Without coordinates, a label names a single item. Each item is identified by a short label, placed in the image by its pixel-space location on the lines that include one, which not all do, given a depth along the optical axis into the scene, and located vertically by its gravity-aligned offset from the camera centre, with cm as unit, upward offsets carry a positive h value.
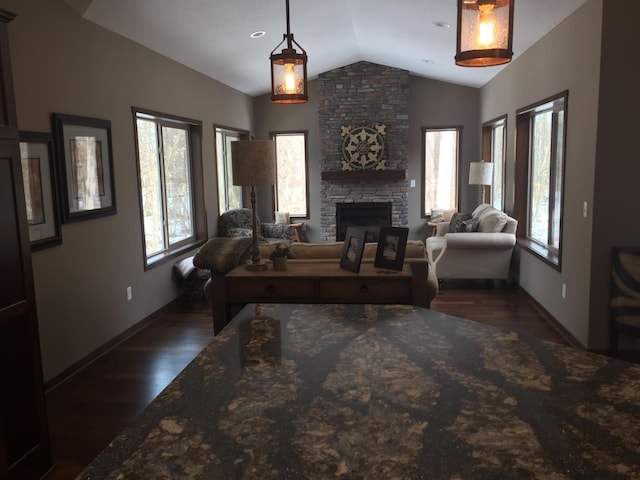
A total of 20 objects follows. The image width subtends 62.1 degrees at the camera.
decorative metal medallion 874 +40
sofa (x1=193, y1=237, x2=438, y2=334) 330 -56
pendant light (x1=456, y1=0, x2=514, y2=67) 175 +46
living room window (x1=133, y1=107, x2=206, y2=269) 539 -9
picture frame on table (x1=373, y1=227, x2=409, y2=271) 316 -47
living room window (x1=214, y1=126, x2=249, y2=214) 761 +6
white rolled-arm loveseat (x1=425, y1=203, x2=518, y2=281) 621 -97
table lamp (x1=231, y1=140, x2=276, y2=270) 343 +7
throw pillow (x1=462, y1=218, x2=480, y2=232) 668 -72
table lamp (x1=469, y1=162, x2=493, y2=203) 746 -6
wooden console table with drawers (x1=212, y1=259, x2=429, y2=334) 319 -69
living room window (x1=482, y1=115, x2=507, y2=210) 725 +26
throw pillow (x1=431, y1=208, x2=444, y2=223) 867 -74
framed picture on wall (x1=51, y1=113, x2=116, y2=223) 379 +8
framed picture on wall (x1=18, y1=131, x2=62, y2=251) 339 -6
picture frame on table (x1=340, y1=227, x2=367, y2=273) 317 -47
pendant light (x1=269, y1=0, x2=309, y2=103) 328 +60
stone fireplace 873 +78
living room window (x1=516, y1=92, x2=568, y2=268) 508 -4
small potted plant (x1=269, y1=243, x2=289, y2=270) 335 -54
